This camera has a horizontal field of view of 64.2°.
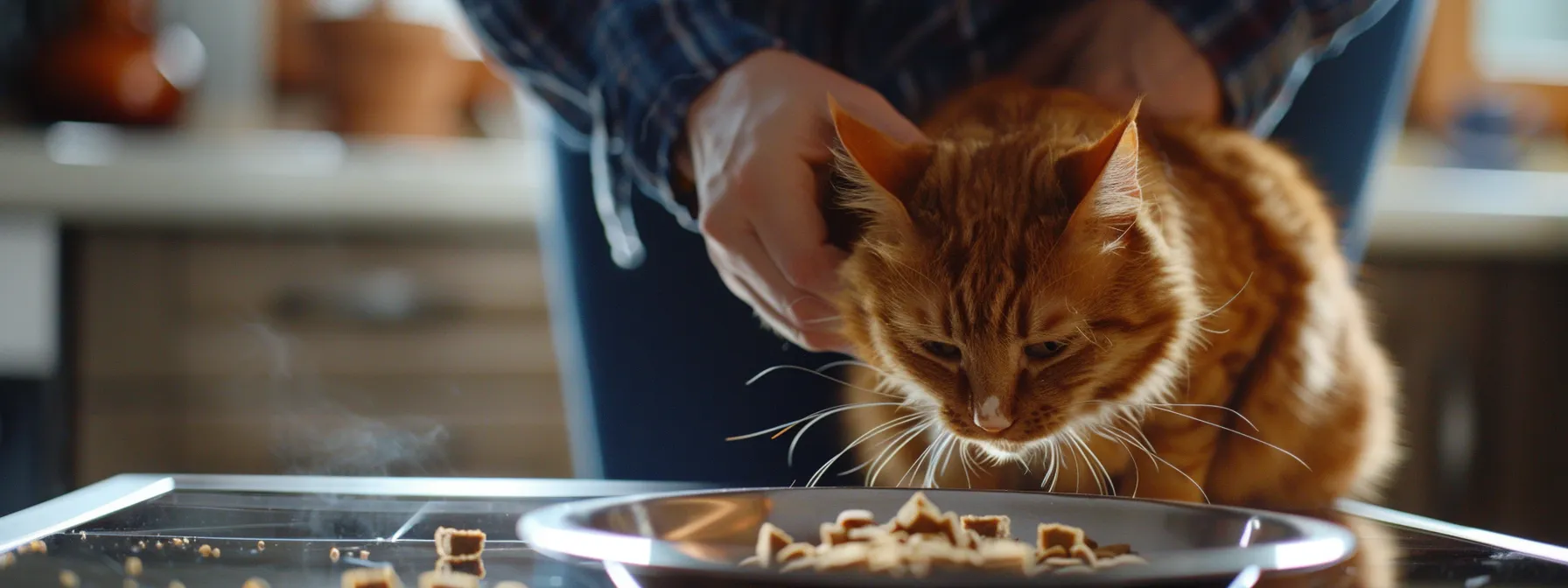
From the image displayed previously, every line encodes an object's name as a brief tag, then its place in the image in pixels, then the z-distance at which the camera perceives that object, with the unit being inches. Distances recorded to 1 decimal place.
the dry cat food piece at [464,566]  18.5
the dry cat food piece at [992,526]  19.4
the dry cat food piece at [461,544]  19.5
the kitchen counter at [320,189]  63.2
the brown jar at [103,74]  70.8
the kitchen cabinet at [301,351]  65.8
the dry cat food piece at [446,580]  17.0
